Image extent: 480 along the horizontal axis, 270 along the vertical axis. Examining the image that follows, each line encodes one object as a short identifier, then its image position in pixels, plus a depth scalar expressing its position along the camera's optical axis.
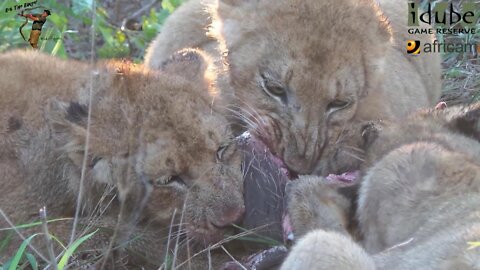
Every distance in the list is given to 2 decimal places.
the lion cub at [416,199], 7.78
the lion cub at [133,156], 9.13
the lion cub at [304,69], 10.33
